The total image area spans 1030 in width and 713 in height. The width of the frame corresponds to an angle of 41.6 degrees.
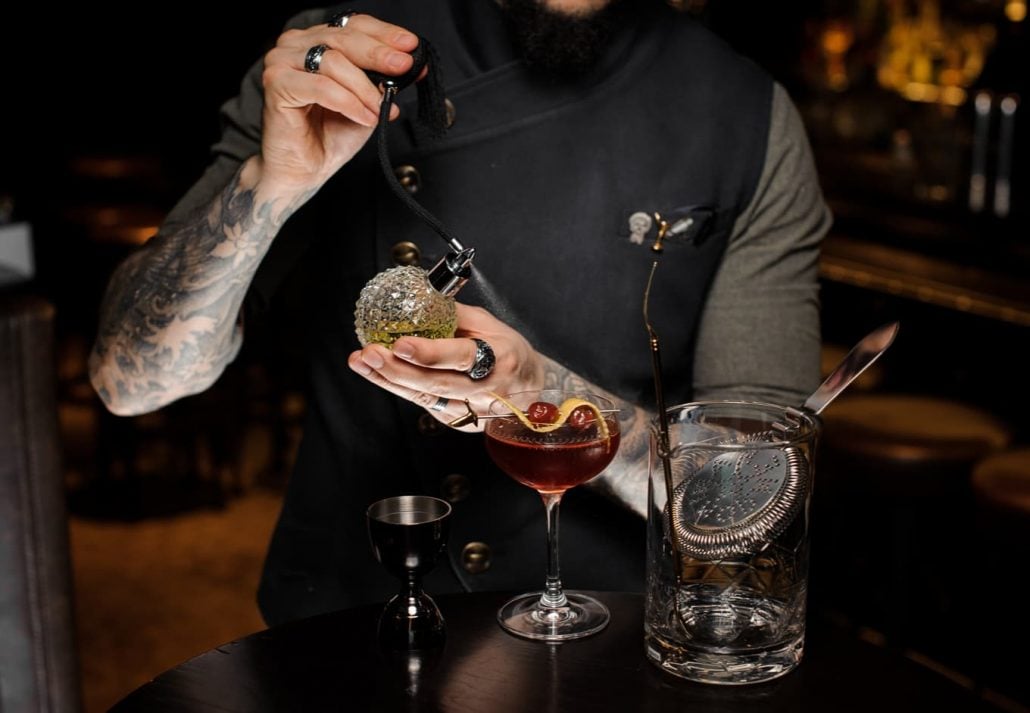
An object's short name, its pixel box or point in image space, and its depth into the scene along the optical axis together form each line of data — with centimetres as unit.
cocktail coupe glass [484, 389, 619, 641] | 130
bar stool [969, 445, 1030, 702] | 317
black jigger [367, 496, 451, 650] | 128
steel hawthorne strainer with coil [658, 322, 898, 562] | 124
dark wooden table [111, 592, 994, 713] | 119
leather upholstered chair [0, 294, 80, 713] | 216
